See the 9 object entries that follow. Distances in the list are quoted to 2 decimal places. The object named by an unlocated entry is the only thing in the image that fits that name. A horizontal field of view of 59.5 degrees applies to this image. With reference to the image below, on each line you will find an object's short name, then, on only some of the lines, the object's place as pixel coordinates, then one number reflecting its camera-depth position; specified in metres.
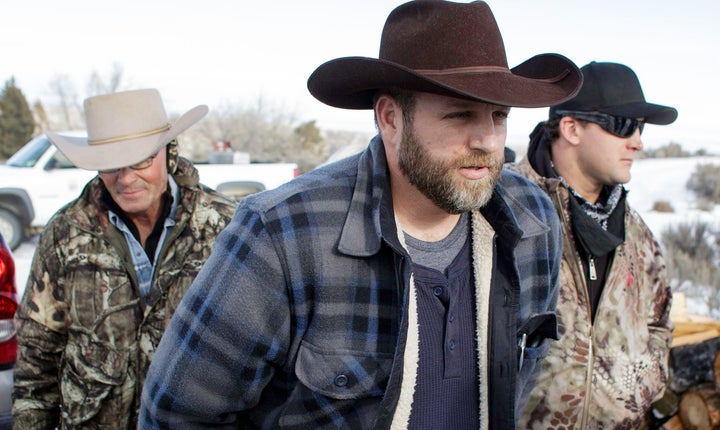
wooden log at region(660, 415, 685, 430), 4.31
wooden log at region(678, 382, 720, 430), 4.17
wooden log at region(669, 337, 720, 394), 4.34
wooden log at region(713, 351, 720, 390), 4.26
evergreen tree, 25.08
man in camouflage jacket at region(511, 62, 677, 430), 2.81
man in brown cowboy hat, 1.78
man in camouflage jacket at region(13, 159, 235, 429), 2.77
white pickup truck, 10.80
